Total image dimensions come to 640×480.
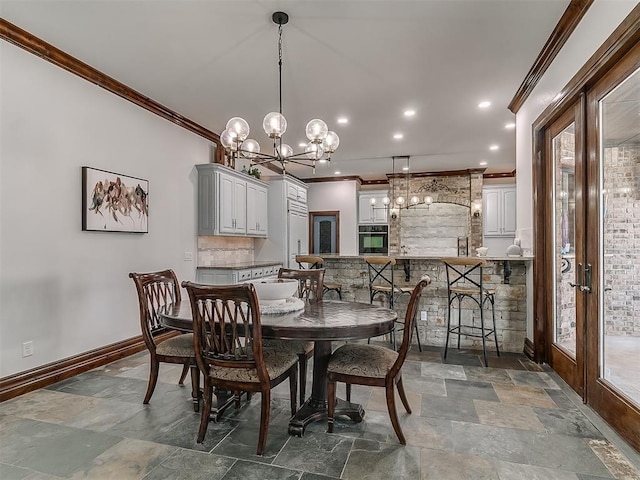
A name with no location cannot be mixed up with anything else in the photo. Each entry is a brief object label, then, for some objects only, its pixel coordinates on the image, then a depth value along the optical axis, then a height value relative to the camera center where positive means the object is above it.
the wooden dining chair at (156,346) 2.55 -0.76
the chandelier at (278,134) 2.82 +0.86
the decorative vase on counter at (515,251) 4.01 -0.12
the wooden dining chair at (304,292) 2.61 -0.47
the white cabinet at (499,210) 8.41 +0.70
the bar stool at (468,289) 3.61 -0.51
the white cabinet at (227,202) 4.96 +0.55
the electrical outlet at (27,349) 2.89 -0.86
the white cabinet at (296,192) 6.69 +0.93
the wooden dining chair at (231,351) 1.98 -0.64
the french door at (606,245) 2.12 -0.03
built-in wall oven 8.97 +0.03
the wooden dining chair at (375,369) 2.12 -0.76
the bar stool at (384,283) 4.04 -0.52
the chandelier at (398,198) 8.32 +0.93
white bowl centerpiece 2.49 -0.34
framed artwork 3.38 +0.38
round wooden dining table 2.02 -0.50
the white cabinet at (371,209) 8.96 +0.77
